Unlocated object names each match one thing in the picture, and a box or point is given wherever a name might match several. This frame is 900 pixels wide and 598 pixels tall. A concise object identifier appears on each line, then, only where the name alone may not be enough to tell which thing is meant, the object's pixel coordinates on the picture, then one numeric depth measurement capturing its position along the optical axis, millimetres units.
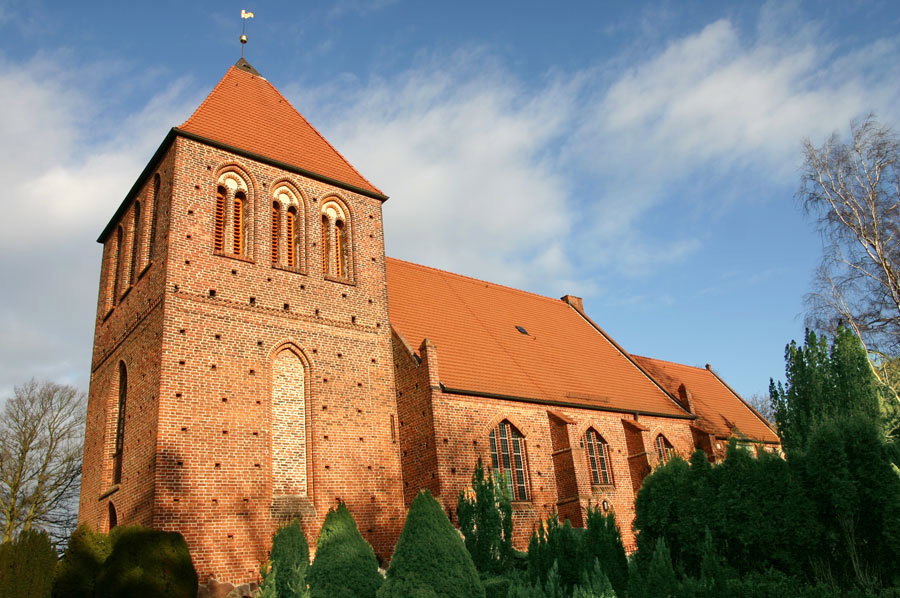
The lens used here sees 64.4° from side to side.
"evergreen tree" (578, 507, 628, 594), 11023
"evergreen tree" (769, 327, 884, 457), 15062
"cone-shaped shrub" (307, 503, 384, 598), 9555
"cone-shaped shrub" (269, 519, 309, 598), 10344
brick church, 13422
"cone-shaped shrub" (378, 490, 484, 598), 7211
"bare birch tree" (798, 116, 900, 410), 18016
